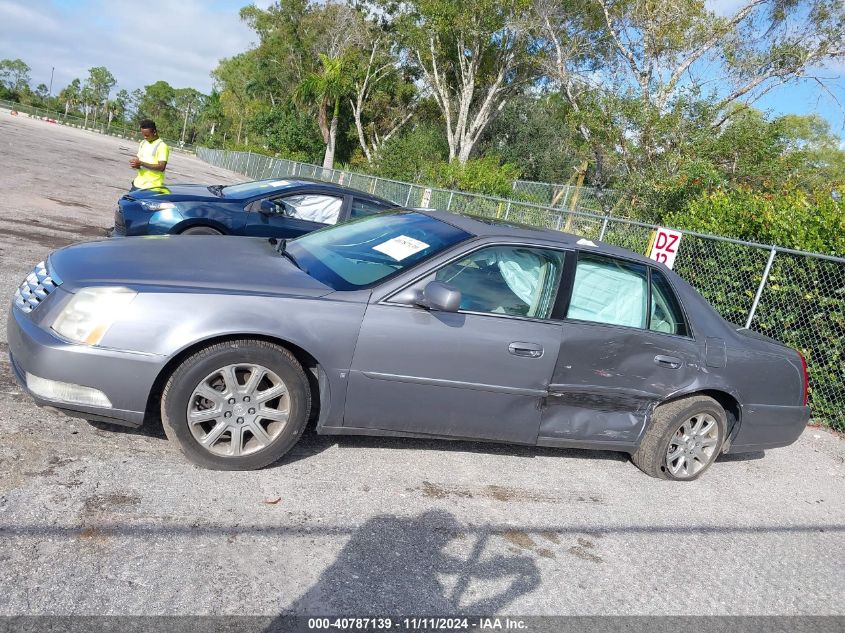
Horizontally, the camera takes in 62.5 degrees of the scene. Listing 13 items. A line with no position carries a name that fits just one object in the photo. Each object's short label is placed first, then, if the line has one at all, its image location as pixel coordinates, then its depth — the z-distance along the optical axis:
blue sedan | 7.69
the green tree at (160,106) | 128.88
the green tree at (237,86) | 73.31
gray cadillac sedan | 3.55
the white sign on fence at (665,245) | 8.38
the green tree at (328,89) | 43.25
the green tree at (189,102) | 127.32
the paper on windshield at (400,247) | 4.30
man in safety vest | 8.51
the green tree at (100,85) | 118.50
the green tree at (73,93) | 119.56
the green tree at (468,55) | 30.56
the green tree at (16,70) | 122.44
